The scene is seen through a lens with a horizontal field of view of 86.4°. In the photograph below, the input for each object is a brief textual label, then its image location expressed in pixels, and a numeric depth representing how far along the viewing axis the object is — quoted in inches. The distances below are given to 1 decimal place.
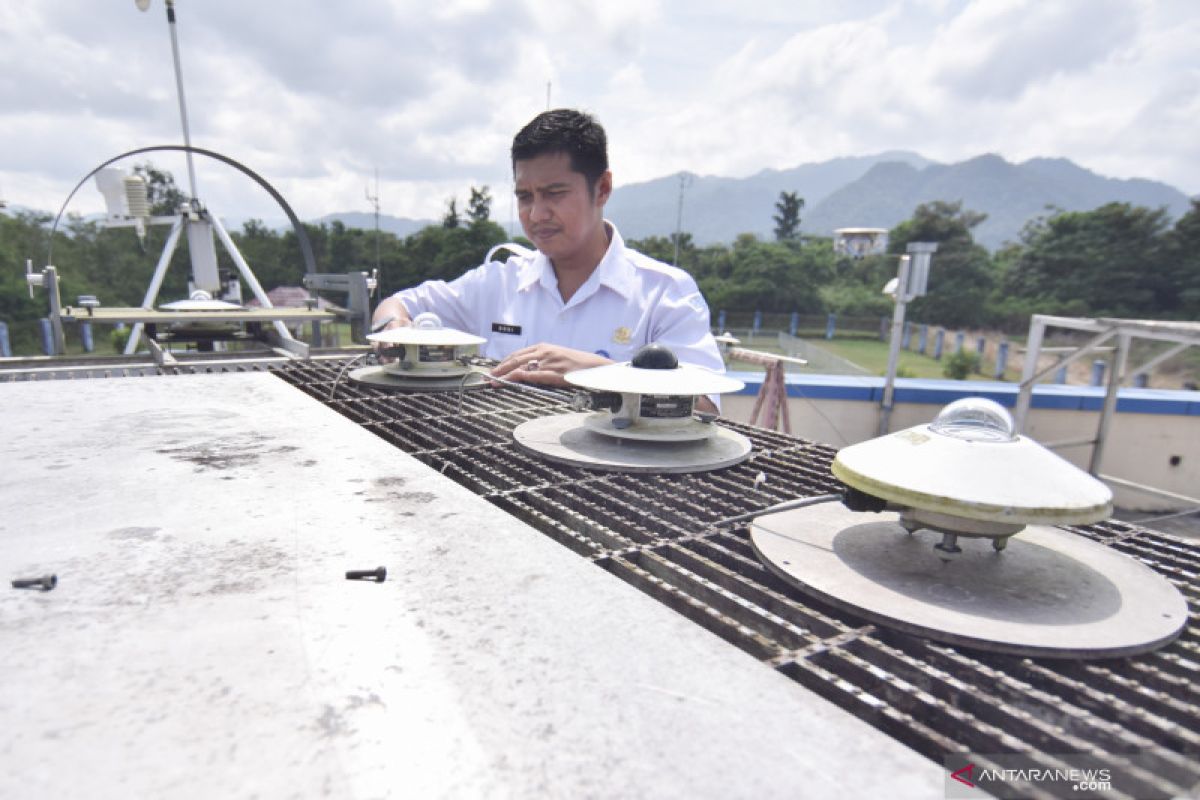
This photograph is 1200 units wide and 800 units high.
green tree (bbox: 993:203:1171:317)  1433.3
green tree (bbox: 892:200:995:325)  1724.9
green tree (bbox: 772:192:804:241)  2778.1
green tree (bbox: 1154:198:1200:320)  1360.7
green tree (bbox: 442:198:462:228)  1910.6
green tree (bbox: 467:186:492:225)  1904.5
